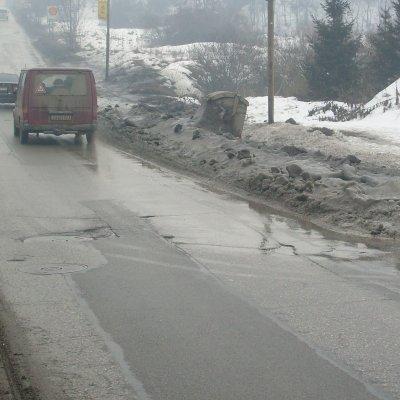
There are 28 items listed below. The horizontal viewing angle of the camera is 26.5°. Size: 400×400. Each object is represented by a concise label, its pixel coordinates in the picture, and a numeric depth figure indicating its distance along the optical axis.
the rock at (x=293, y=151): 18.61
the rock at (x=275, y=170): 15.71
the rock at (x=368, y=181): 14.03
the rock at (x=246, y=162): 16.94
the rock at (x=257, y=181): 15.16
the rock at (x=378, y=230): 11.23
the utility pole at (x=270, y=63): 24.86
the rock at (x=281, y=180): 14.66
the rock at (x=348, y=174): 14.58
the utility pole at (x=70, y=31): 77.69
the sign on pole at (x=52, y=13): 85.06
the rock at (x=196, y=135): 21.55
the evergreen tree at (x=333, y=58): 36.56
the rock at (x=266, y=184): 14.82
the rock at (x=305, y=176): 14.69
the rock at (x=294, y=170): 15.20
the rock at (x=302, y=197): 13.50
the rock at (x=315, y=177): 14.48
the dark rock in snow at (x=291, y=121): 25.07
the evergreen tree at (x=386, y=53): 35.44
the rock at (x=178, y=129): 23.52
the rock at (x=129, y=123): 26.91
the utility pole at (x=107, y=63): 50.53
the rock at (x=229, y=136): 21.57
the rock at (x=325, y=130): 22.19
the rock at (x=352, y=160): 16.95
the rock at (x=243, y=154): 17.59
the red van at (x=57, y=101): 22.14
